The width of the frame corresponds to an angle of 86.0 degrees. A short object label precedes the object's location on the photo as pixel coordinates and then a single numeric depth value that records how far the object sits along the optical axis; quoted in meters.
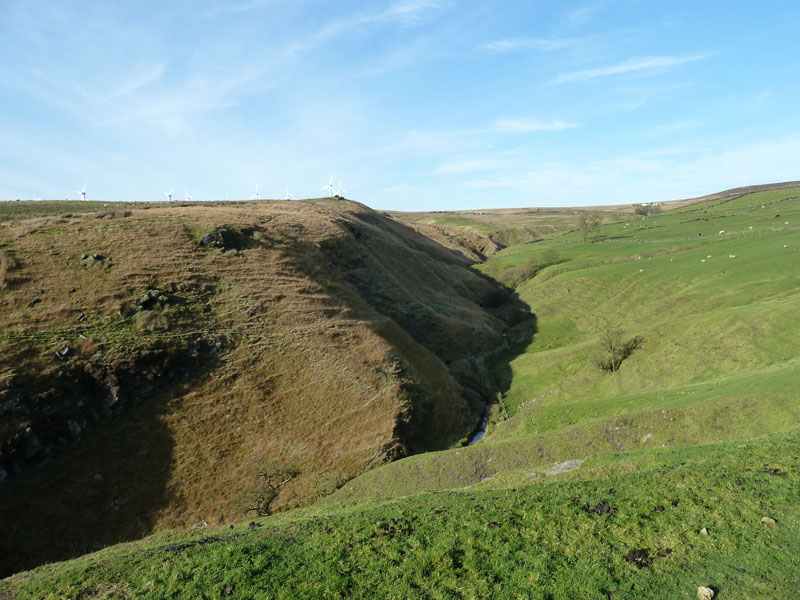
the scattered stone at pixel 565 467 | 28.57
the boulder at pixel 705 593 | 12.88
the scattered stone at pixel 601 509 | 18.63
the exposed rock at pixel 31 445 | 39.47
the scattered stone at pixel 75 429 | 43.16
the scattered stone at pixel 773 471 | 19.99
